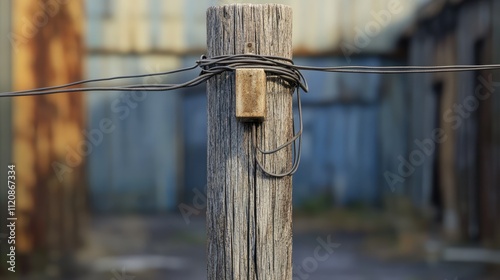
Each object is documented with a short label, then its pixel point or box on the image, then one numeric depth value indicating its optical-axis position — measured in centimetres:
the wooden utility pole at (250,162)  437
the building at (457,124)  998
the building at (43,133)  977
